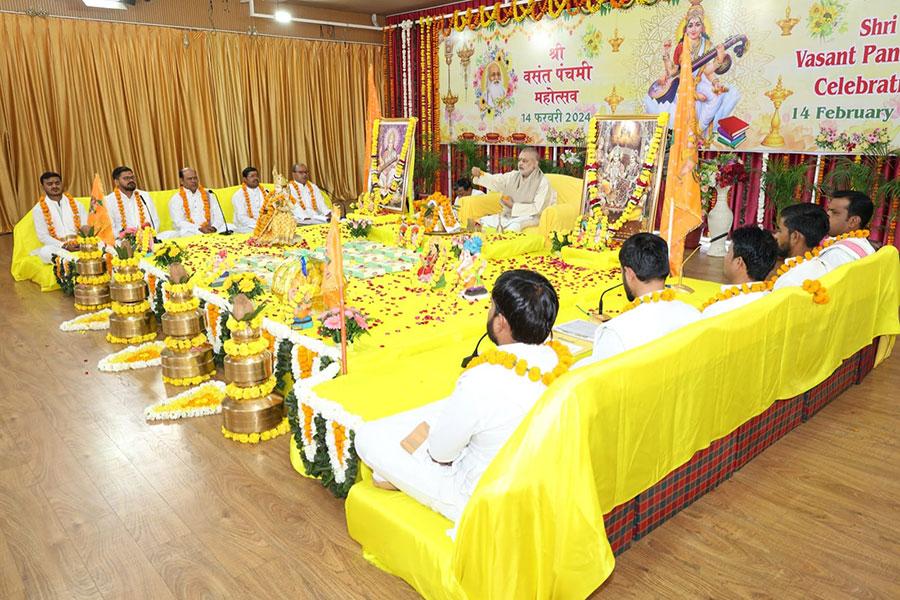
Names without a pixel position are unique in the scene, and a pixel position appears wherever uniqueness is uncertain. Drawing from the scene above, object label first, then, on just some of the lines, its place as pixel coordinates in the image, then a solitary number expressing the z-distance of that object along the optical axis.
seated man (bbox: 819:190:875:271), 3.83
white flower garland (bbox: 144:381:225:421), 3.69
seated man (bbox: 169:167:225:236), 6.90
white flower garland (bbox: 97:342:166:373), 4.37
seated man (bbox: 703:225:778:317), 3.09
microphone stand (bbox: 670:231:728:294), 4.86
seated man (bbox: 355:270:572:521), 2.01
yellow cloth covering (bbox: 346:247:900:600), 1.90
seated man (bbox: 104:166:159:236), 6.55
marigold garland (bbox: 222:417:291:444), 3.40
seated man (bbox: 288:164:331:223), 7.64
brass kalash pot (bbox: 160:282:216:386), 4.15
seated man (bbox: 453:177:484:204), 7.46
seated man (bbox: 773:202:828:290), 3.91
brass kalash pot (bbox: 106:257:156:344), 4.92
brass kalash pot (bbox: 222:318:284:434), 3.41
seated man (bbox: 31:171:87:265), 6.36
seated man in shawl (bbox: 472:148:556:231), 6.84
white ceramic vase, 7.52
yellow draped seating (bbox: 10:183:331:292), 6.31
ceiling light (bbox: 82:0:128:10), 8.26
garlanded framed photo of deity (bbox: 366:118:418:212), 7.07
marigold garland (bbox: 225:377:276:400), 3.44
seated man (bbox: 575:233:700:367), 2.59
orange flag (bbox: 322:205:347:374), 3.03
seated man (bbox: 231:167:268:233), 7.18
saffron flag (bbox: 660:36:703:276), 4.70
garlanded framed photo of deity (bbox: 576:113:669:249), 5.85
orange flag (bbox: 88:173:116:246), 5.51
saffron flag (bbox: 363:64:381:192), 7.13
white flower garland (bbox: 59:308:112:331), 5.16
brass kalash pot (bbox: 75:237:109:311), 5.67
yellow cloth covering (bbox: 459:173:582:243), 6.55
